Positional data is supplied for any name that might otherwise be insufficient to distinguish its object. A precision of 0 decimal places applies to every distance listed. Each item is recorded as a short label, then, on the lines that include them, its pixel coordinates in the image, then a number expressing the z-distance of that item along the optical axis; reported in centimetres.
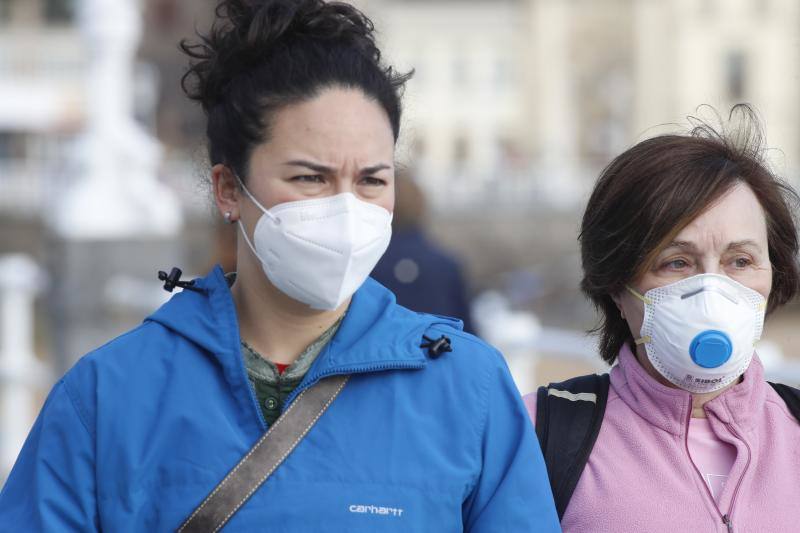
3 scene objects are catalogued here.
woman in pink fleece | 576
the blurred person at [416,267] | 1251
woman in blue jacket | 522
